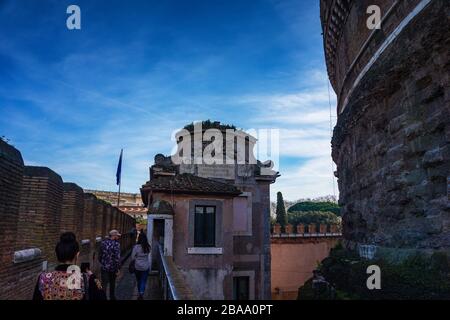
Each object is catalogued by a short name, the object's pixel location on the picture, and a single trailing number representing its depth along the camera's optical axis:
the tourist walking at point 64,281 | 3.35
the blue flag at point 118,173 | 18.17
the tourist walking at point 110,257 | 7.39
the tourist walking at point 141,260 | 8.17
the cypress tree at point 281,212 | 42.08
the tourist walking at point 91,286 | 3.51
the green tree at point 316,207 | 53.96
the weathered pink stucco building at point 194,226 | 12.73
